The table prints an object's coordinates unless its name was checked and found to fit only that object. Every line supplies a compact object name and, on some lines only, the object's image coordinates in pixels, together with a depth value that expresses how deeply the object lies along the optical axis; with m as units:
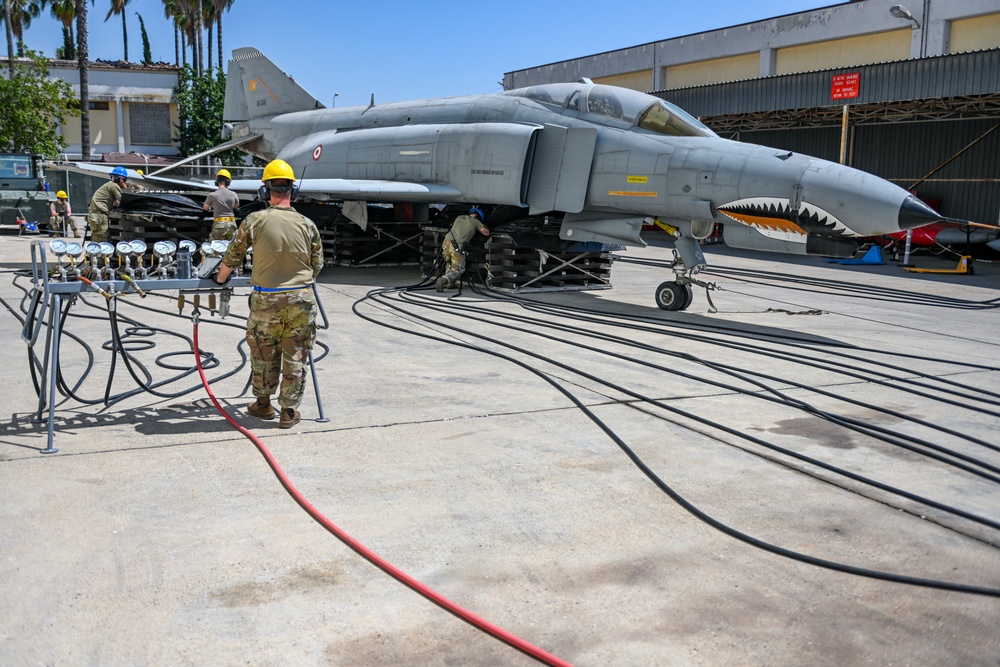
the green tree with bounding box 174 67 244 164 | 50.44
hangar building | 23.62
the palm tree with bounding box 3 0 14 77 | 47.22
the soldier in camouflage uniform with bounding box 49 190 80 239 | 24.78
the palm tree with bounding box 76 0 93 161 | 37.94
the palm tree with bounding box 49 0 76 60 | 65.69
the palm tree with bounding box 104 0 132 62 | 68.89
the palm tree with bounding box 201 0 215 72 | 58.25
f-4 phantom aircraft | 10.24
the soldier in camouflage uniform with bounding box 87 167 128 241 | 15.61
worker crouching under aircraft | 13.23
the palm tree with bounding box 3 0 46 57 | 67.97
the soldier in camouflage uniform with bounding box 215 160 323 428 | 5.93
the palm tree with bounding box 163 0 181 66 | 63.24
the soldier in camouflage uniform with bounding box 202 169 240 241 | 14.12
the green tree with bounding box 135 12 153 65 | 82.44
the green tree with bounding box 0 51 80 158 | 37.78
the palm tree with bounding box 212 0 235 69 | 57.01
